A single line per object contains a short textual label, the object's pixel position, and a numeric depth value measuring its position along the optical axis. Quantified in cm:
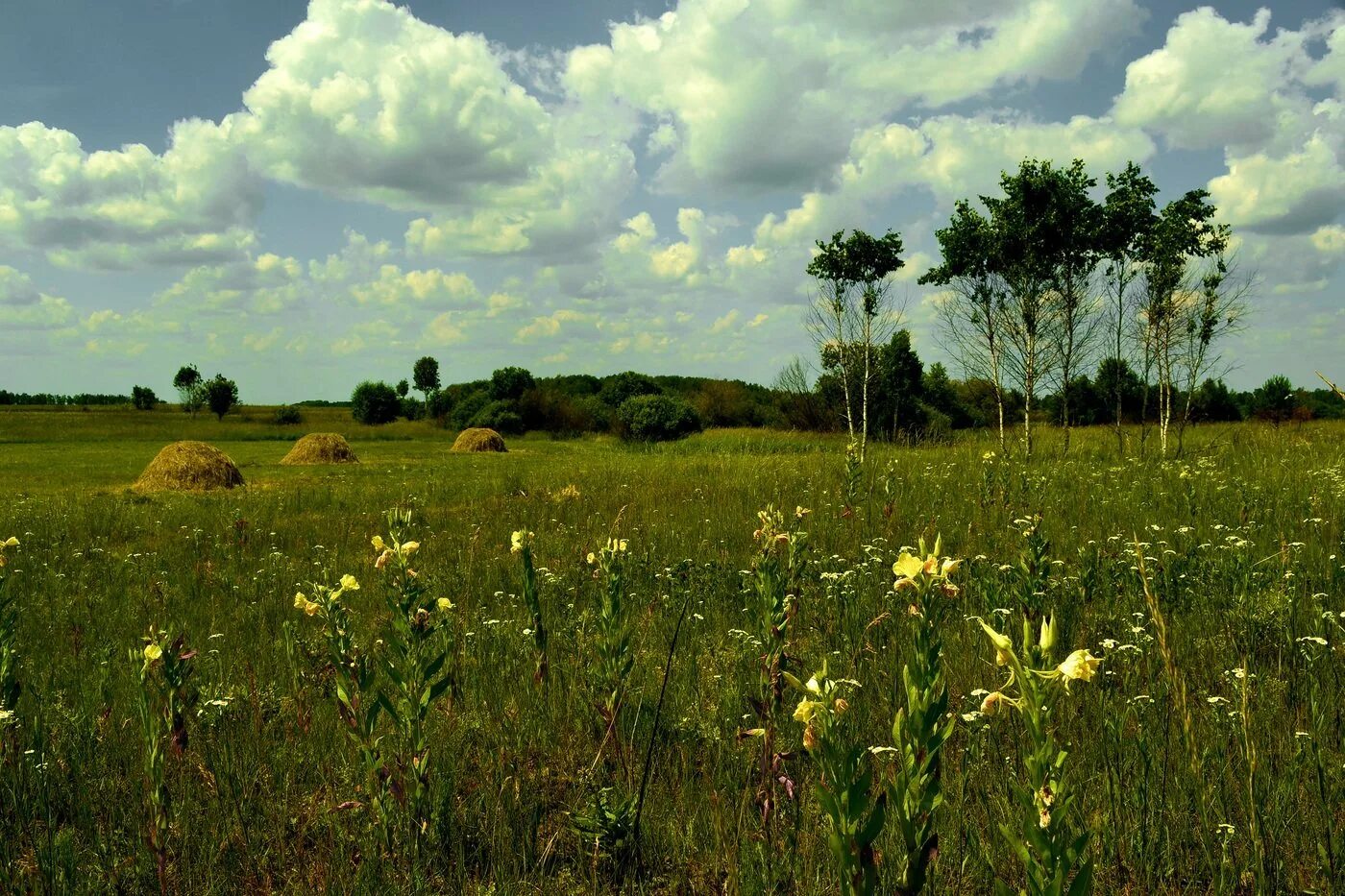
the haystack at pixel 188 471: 2030
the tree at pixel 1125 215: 2756
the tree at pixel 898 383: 4078
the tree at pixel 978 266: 2934
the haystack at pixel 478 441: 4041
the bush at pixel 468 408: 6669
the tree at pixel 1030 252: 2731
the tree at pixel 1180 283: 2317
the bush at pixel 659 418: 5084
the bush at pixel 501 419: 6141
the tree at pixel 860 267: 3275
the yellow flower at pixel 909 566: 158
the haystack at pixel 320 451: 3081
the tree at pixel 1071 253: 2748
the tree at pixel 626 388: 6538
